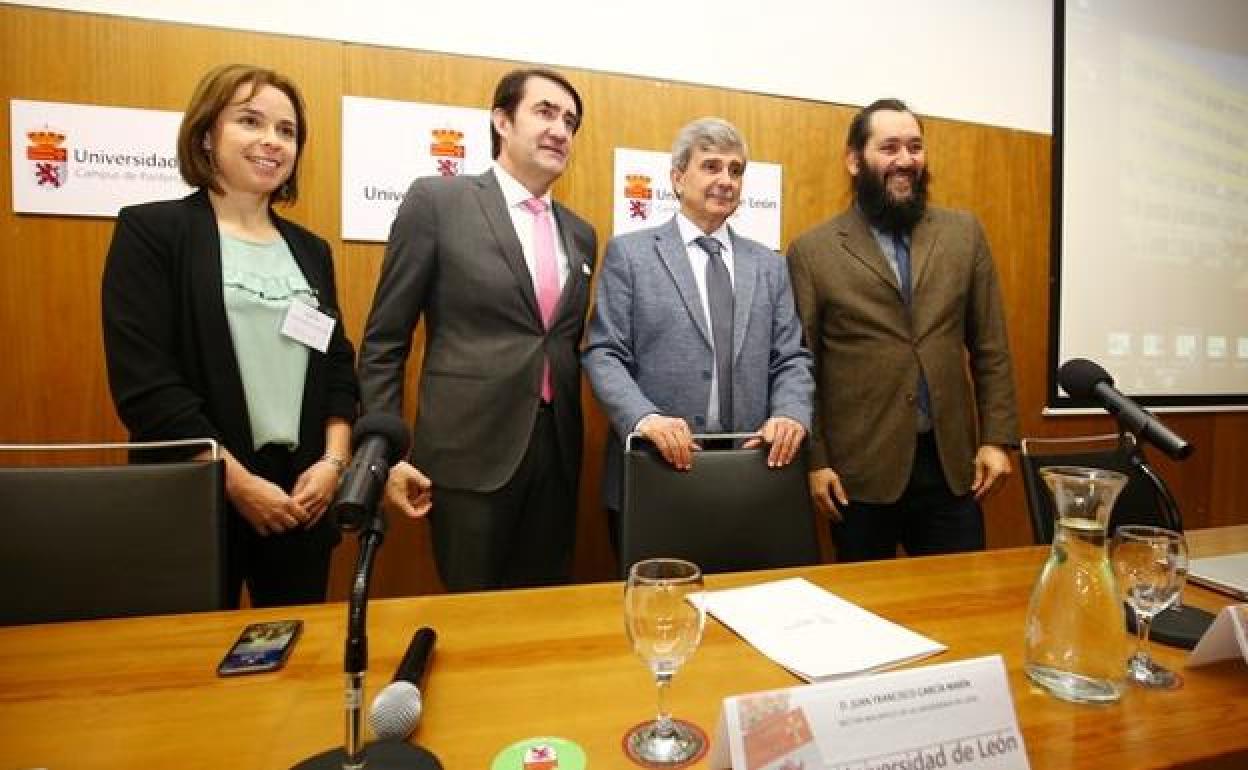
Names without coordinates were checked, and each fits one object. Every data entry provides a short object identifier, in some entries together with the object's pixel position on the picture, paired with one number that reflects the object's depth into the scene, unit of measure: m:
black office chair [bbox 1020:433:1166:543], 1.56
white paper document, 0.90
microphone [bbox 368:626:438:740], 0.72
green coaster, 0.68
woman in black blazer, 1.47
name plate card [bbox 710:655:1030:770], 0.61
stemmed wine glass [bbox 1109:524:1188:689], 0.90
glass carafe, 0.81
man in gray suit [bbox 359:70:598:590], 1.83
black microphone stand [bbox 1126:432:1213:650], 0.99
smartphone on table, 0.87
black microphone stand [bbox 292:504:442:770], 0.63
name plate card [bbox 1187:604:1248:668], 0.87
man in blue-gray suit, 1.93
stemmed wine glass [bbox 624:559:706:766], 0.73
